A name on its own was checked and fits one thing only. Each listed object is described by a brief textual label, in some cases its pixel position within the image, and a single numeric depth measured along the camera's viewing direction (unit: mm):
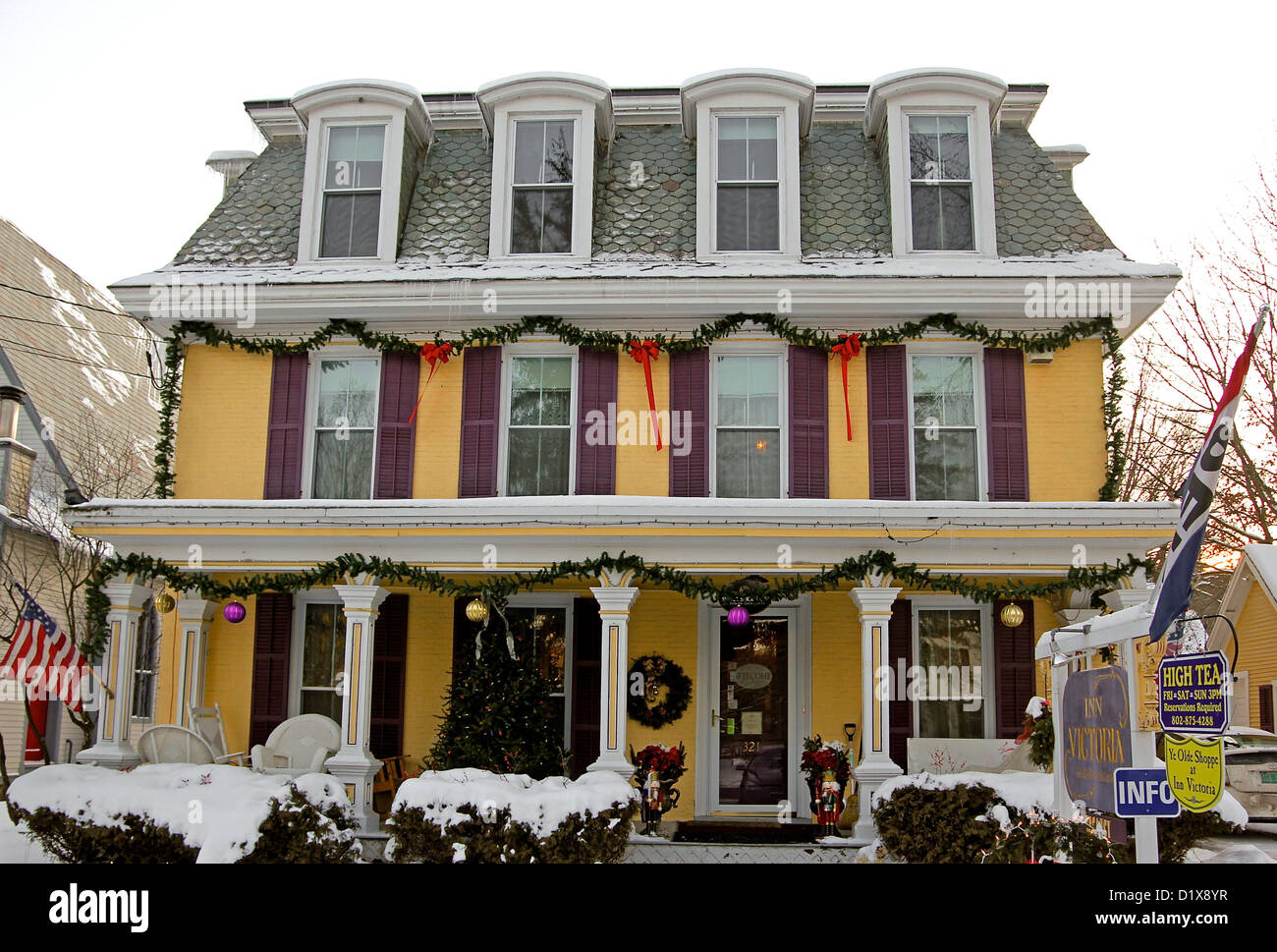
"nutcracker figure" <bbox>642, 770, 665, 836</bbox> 10211
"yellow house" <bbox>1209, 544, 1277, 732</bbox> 18734
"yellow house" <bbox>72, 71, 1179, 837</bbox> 11742
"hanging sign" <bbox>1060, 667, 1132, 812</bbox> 6074
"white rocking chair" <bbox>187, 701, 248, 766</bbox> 11336
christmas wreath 11734
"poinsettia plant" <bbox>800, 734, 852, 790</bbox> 10703
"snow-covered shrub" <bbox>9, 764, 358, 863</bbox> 7566
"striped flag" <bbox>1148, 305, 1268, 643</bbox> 5285
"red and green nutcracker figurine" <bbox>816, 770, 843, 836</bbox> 10422
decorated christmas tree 10445
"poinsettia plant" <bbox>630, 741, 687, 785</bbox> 10648
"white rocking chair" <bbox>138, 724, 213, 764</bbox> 10195
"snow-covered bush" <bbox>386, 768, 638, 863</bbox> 7844
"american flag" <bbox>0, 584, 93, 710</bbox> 10383
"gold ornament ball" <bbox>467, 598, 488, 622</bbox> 11133
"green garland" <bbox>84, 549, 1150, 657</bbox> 10391
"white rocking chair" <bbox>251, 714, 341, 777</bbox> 10906
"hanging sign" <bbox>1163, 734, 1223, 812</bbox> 4984
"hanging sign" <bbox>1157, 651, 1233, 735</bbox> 4855
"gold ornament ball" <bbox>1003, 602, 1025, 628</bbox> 10797
